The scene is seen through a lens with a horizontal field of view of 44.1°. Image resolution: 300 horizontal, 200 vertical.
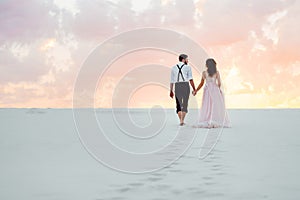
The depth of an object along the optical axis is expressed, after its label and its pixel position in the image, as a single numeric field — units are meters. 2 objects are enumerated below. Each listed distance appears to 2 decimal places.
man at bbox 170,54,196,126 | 14.05
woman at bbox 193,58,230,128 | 13.58
